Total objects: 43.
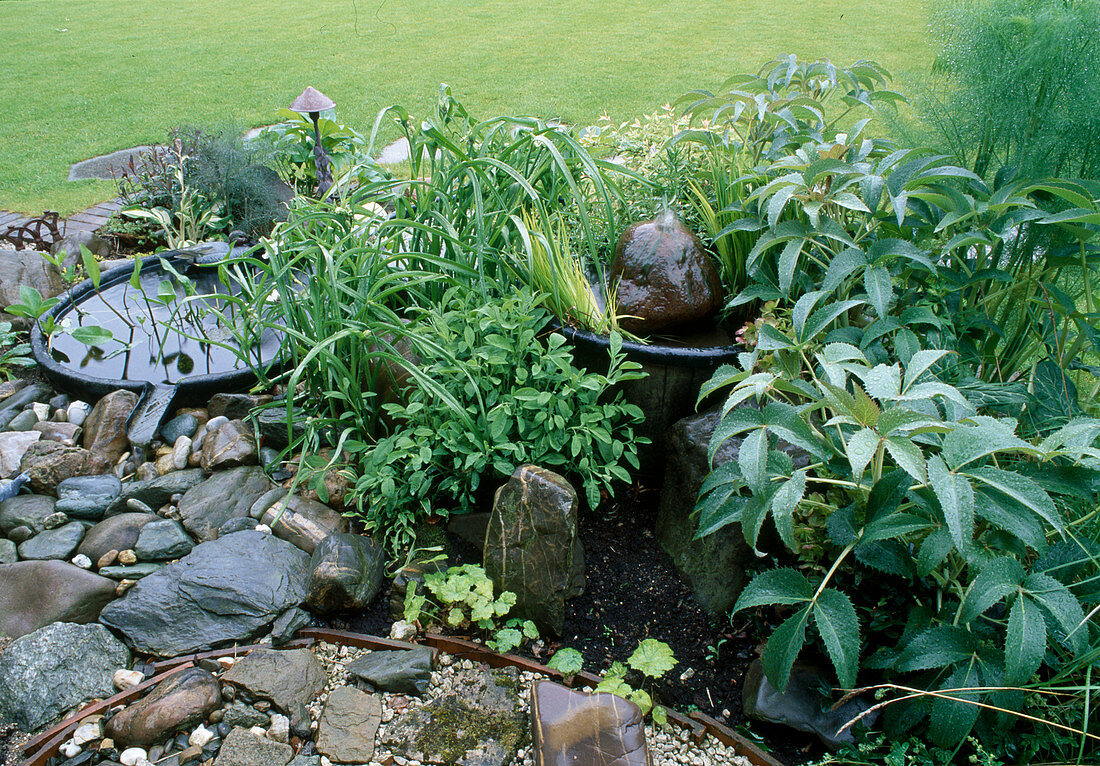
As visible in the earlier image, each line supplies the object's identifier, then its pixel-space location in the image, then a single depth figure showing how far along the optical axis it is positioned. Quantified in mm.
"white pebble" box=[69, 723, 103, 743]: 1788
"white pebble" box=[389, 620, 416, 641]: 2098
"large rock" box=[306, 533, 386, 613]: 2105
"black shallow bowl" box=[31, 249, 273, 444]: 2811
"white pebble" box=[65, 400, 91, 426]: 2910
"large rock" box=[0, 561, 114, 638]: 2076
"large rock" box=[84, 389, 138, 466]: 2748
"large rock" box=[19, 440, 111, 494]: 2535
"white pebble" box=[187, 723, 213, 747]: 1788
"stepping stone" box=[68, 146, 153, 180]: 5902
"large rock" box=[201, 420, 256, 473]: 2670
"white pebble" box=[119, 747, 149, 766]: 1743
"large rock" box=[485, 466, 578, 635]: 2070
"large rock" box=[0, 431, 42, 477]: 2645
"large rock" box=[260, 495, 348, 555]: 2361
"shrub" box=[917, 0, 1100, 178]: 2393
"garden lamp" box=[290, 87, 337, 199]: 4320
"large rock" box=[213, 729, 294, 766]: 1740
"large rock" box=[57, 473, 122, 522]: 2455
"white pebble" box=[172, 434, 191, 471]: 2717
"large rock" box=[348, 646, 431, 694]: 1931
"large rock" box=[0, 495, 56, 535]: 2400
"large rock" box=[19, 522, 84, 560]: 2301
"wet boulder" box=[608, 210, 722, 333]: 2518
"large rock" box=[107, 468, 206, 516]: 2500
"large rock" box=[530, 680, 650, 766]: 1670
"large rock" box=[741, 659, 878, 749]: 1782
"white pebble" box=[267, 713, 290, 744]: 1814
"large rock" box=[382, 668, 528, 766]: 1782
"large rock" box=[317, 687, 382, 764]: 1781
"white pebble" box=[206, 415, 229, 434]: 2787
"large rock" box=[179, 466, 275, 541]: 2436
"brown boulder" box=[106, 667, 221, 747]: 1790
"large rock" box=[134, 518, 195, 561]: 2305
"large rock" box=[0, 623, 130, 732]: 1840
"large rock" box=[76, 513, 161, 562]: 2307
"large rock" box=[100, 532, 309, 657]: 2053
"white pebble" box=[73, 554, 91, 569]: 2268
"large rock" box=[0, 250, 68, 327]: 3500
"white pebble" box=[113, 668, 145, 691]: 1942
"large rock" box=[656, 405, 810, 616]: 2129
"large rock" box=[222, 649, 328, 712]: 1875
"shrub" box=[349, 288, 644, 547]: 2219
